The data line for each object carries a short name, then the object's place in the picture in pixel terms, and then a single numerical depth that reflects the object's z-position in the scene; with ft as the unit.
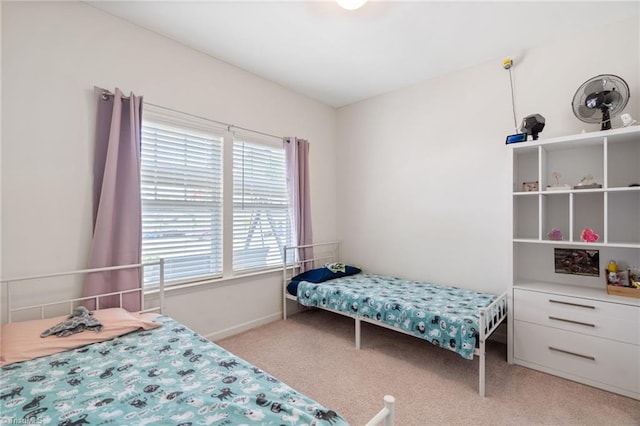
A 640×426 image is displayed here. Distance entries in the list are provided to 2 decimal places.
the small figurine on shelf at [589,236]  6.95
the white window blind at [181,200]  7.85
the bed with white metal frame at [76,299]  5.74
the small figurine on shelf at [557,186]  7.29
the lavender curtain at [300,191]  11.22
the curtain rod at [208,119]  6.93
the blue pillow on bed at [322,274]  10.63
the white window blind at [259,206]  9.89
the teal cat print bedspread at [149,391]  3.43
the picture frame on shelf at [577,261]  7.63
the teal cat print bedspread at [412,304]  6.77
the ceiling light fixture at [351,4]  6.17
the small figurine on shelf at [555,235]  7.56
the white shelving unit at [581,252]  6.44
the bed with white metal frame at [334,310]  6.42
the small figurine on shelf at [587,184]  7.07
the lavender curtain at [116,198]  6.70
